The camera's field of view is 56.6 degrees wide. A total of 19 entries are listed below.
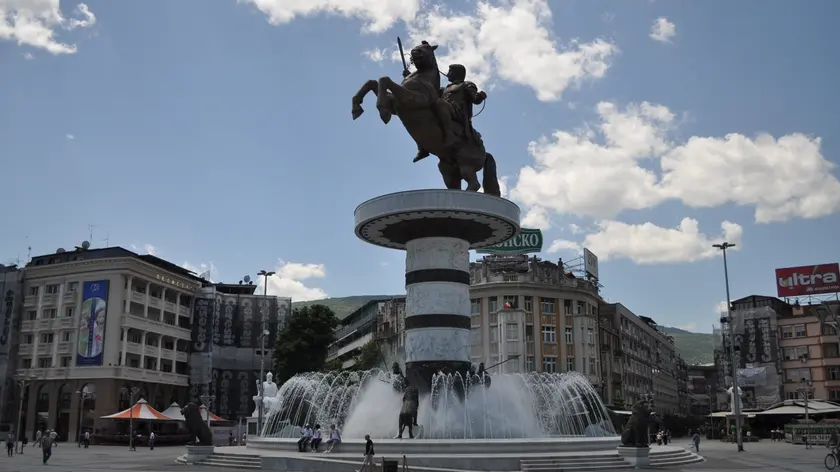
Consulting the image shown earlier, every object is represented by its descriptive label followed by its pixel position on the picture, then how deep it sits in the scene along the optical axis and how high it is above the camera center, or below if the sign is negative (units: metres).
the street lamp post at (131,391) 61.93 +0.64
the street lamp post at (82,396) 62.47 +0.23
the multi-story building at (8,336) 67.50 +5.41
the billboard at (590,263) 78.06 +13.60
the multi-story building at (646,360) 83.94 +4.92
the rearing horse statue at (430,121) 28.25 +10.21
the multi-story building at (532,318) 66.81 +6.99
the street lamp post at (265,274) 54.22 +8.52
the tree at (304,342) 61.53 +4.49
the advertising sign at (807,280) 75.62 +11.56
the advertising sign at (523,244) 71.62 +14.21
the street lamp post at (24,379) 64.37 +1.59
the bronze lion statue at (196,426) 28.77 -0.97
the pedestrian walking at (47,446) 30.61 -1.82
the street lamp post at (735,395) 41.62 +0.26
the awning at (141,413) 50.81 -0.93
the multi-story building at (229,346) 76.00 +5.21
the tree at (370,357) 69.31 +3.73
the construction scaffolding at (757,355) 76.50 +4.39
